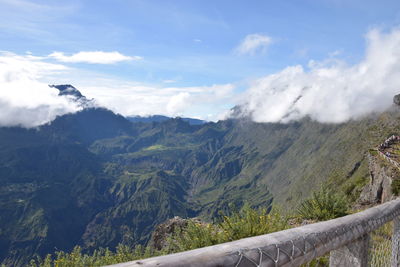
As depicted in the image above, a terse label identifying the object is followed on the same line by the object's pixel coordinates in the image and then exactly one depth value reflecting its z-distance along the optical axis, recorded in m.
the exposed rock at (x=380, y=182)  31.55
